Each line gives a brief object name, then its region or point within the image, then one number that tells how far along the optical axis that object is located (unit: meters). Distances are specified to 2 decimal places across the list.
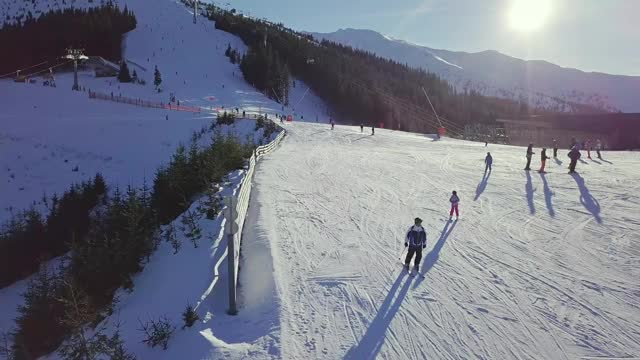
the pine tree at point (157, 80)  66.93
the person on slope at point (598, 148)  29.57
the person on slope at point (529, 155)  23.78
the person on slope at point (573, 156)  22.17
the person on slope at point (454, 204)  14.45
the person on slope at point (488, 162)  23.42
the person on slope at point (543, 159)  22.92
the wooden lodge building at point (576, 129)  59.84
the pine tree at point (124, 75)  66.06
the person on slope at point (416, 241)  9.86
